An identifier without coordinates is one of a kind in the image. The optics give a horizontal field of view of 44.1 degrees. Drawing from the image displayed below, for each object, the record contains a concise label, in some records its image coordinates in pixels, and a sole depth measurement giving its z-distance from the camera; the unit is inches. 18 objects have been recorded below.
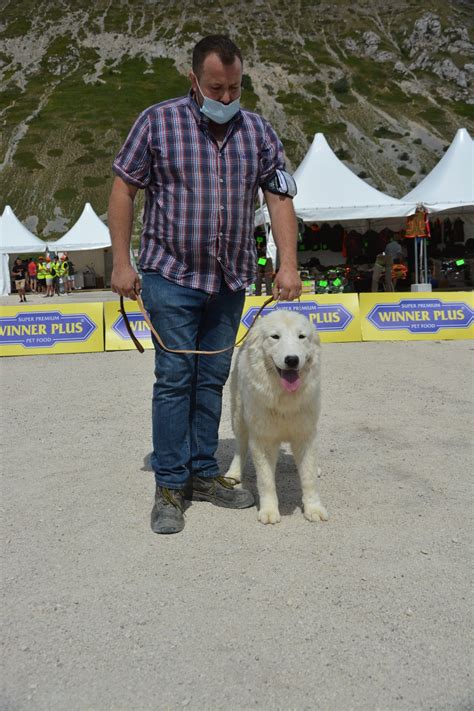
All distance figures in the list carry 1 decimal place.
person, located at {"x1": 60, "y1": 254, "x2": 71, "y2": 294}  1182.5
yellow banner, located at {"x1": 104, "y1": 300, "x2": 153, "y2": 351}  429.1
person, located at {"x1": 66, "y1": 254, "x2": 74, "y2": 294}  1289.4
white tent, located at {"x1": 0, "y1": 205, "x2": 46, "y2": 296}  1113.4
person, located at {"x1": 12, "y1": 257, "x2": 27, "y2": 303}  1240.8
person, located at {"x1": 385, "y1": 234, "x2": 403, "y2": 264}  737.1
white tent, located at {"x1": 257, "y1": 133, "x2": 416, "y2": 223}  658.2
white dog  130.9
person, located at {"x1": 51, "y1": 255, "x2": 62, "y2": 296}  1160.2
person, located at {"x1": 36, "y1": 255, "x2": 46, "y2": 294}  1166.3
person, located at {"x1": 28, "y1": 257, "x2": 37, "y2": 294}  1236.7
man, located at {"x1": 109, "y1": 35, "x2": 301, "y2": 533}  128.2
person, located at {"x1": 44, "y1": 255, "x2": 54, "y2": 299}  1143.0
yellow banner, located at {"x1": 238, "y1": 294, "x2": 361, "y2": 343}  432.5
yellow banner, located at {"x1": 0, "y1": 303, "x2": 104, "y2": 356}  428.8
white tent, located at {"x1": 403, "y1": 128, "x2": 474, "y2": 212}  663.1
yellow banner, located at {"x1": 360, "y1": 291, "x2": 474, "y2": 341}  431.8
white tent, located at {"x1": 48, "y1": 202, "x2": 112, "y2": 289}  1112.8
